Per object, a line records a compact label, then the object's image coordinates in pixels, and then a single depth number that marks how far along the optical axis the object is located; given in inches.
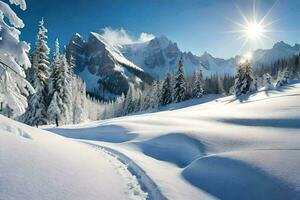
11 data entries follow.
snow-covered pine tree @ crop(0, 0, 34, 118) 345.1
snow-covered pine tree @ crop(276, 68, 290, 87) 2400.1
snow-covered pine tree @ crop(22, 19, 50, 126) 1456.7
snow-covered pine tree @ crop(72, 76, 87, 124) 2465.6
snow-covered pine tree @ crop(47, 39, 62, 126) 1540.4
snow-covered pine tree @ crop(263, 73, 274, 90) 2137.3
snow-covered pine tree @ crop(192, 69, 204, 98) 2848.2
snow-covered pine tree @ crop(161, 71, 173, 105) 2632.9
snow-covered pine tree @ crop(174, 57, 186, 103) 2468.0
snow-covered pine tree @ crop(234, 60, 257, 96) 2122.3
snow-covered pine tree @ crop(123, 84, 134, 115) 3843.5
